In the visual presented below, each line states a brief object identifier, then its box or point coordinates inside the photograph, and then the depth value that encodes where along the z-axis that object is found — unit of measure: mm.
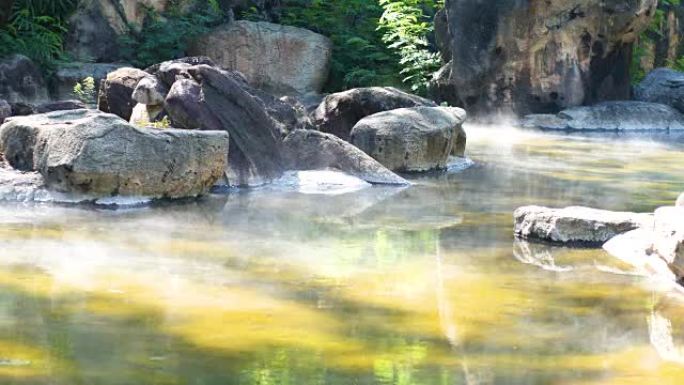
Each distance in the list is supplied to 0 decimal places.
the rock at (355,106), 13898
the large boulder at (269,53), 21953
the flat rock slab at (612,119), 20562
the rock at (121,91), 12562
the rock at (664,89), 22156
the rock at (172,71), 11771
